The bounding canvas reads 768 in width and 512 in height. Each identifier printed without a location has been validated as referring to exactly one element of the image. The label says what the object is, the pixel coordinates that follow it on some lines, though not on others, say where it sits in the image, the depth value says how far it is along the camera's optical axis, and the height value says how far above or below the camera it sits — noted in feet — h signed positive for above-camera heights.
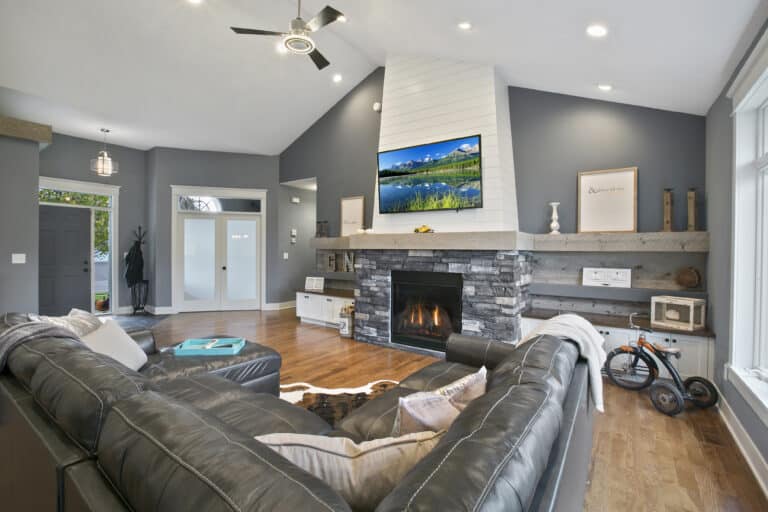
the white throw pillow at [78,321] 7.08 -1.34
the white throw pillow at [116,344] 7.18 -1.78
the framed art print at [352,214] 20.45 +2.14
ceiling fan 10.33 +6.28
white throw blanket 6.46 -1.48
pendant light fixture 18.93 +4.31
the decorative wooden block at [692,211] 12.24 +1.41
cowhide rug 9.90 -4.05
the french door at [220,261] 24.85 -0.55
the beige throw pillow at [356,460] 3.03 -1.68
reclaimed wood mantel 12.13 +0.46
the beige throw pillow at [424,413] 3.90 -1.66
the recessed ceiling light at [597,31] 9.08 +5.38
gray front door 21.08 -0.41
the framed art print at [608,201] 13.39 +1.92
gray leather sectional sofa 2.29 -1.42
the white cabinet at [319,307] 19.74 -2.90
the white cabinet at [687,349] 11.16 -2.79
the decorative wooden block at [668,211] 12.64 +1.45
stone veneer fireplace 13.74 -1.43
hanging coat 23.49 -0.85
